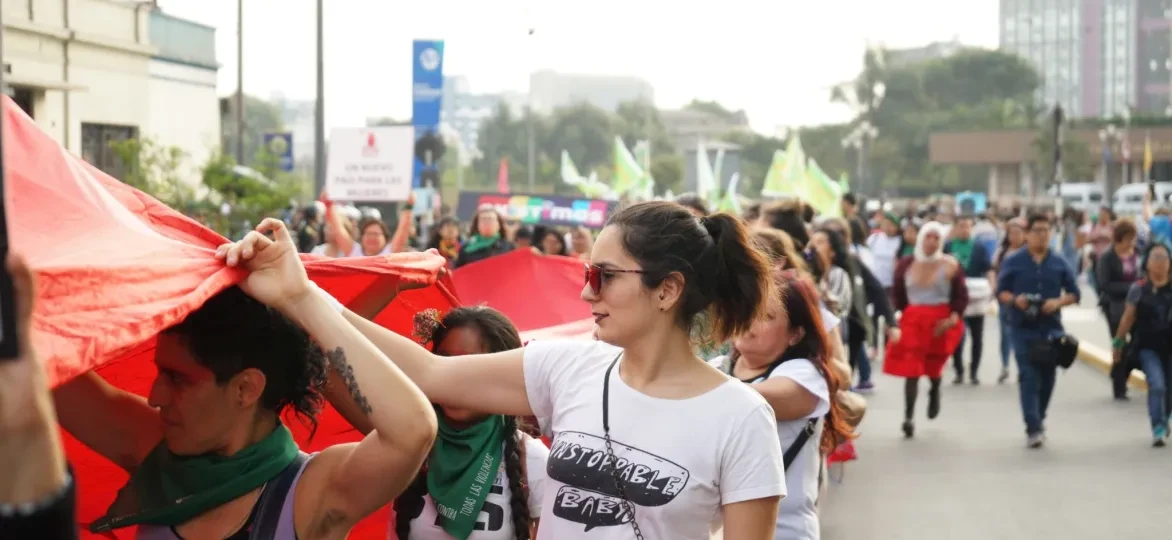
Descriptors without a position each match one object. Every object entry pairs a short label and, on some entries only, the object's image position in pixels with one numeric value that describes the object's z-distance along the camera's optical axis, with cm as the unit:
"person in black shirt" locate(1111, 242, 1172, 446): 1237
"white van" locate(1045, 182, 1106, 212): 7269
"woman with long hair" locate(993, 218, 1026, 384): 1543
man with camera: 1229
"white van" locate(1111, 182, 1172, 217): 5881
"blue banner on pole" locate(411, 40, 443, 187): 1833
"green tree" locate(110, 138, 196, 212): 2050
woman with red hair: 454
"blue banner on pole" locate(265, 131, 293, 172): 2423
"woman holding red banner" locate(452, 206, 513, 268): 1399
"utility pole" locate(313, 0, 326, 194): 2139
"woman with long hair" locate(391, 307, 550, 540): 394
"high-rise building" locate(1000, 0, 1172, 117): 14025
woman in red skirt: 1288
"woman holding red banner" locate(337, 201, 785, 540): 302
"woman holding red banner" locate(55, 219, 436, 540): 273
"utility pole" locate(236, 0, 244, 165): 2767
